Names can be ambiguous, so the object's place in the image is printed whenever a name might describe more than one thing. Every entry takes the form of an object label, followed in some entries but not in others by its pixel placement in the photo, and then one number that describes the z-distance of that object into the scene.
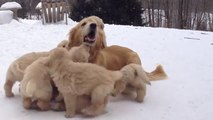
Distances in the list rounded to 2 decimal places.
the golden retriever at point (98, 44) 4.10
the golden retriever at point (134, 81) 4.06
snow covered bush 11.42
